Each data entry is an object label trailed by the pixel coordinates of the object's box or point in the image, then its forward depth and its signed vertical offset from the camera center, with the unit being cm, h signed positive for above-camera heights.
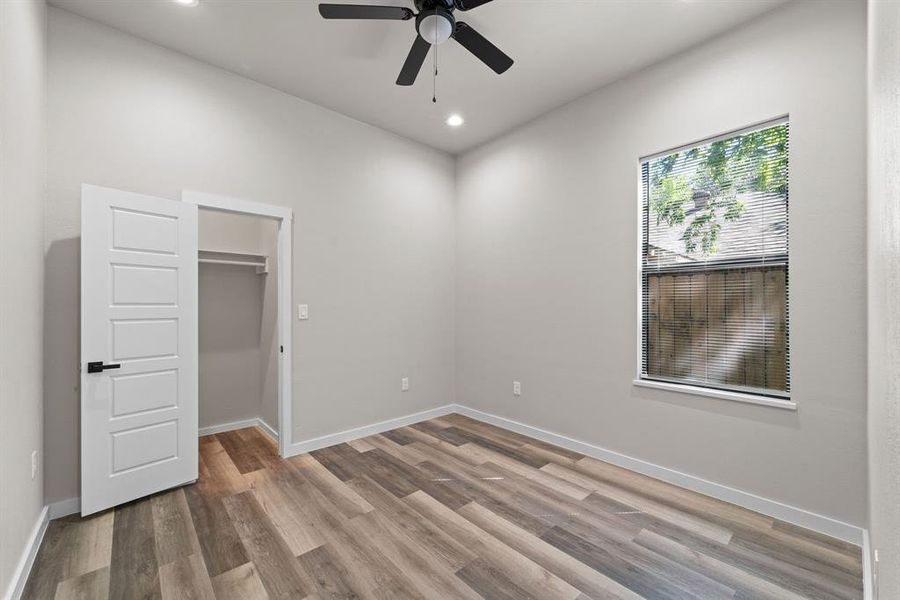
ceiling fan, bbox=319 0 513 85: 206 +155
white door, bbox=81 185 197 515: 239 -30
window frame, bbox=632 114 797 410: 241 -4
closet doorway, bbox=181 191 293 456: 391 -24
